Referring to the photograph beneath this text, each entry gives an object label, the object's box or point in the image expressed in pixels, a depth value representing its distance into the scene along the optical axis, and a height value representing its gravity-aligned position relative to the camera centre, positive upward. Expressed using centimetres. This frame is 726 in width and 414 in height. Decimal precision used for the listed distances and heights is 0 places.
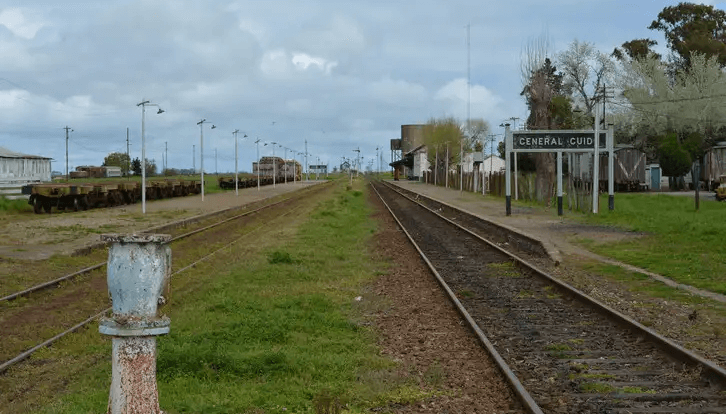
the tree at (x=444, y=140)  10444 +514
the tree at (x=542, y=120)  4134 +305
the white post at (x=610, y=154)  3322 +95
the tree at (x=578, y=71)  8550 +1187
